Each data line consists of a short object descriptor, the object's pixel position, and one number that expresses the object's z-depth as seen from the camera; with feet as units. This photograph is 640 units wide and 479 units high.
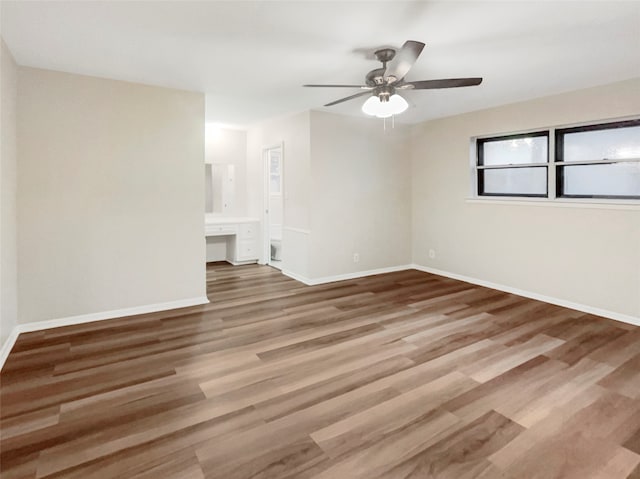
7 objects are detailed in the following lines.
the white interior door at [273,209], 21.61
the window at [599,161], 12.71
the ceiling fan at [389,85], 9.38
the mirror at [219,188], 22.26
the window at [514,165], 15.38
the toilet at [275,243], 23.39
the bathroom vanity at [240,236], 21.11
